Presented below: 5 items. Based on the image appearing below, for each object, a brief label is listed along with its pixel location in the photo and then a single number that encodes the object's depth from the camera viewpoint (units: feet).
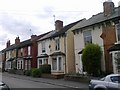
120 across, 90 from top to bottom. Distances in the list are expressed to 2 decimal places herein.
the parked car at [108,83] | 17.12
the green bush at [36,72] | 52.14
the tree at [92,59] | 37.19
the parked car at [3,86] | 18.37
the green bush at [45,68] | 53.65
